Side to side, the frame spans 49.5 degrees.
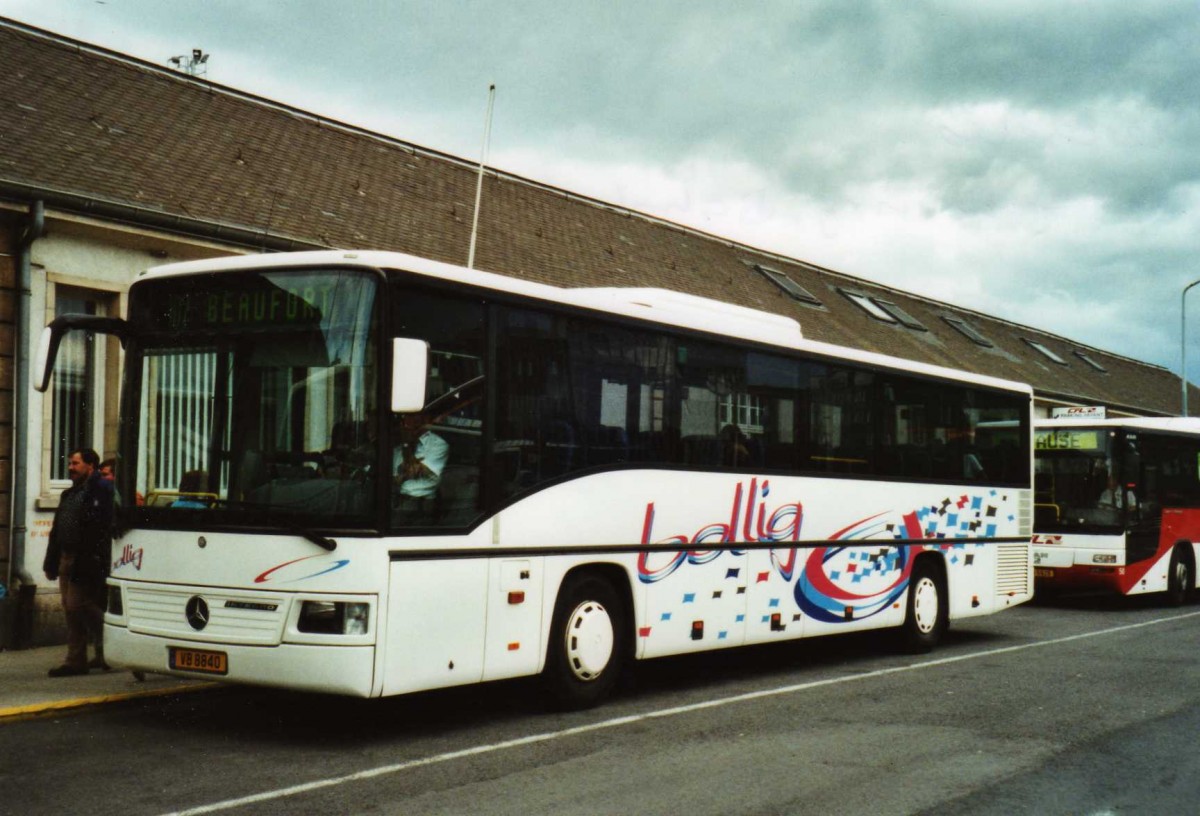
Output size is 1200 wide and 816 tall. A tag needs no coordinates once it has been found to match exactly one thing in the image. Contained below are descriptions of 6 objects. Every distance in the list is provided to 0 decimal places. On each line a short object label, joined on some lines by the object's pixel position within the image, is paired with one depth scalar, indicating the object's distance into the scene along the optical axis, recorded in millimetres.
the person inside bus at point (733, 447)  11062
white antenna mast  12344
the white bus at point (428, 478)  7914
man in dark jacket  10852
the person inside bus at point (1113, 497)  19984
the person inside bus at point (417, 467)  8031
